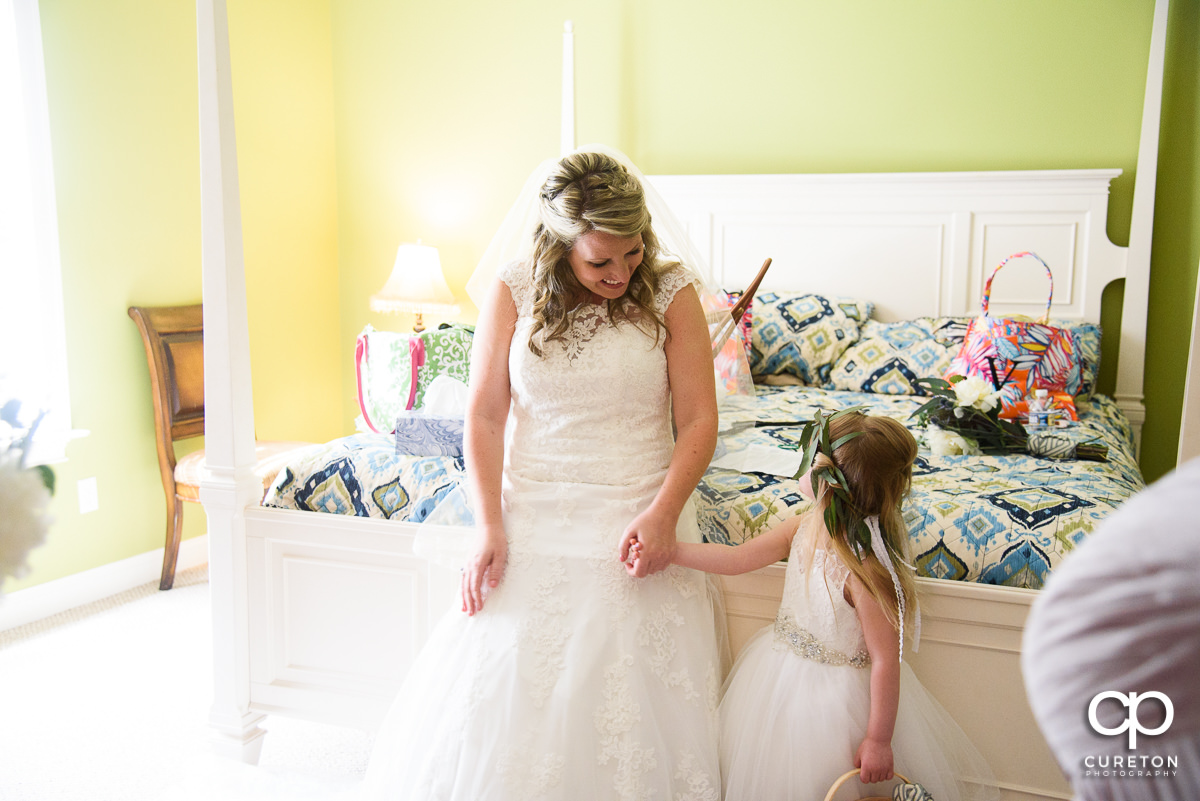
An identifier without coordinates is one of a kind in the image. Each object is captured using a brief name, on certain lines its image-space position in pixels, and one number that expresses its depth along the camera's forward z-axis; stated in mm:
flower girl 1327
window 2828
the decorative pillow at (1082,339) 2859
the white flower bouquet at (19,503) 594
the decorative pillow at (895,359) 2961
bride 1349
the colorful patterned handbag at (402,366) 2184
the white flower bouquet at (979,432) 2025
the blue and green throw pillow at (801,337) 3141
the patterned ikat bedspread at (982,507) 1485
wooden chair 3158
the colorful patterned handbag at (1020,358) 2574
